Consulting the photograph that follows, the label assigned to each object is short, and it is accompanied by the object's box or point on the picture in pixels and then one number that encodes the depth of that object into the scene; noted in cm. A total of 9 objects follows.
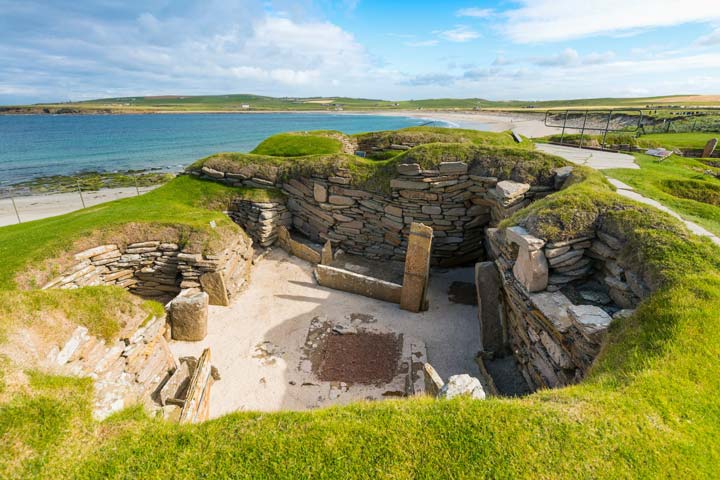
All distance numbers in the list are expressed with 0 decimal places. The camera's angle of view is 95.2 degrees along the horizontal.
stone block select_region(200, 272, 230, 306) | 966
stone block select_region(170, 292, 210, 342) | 831
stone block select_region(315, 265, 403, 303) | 1010
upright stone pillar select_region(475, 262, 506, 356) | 779
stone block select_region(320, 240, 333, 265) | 1215
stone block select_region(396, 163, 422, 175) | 1117
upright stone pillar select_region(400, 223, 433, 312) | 920
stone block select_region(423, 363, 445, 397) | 552
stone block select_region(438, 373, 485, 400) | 424
